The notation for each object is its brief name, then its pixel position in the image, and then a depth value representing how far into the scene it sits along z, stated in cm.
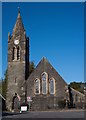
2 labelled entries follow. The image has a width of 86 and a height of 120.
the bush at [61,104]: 2120
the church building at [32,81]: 2169
